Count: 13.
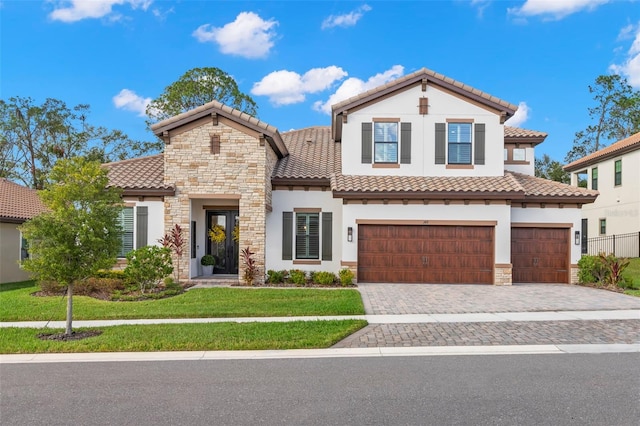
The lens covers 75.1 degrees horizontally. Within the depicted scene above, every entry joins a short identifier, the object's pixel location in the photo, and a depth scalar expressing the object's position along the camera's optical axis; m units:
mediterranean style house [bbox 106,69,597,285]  15.25
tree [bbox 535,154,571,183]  43.62
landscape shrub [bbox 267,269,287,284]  15.23
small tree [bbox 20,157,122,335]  8.30
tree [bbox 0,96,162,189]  32.62
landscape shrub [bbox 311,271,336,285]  14.85
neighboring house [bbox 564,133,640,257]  24.22
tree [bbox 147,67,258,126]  29.61
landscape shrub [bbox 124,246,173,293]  12.77
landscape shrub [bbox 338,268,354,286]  14.70
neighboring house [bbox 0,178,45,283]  16.44
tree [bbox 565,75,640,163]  37.22
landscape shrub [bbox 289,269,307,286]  15.04
